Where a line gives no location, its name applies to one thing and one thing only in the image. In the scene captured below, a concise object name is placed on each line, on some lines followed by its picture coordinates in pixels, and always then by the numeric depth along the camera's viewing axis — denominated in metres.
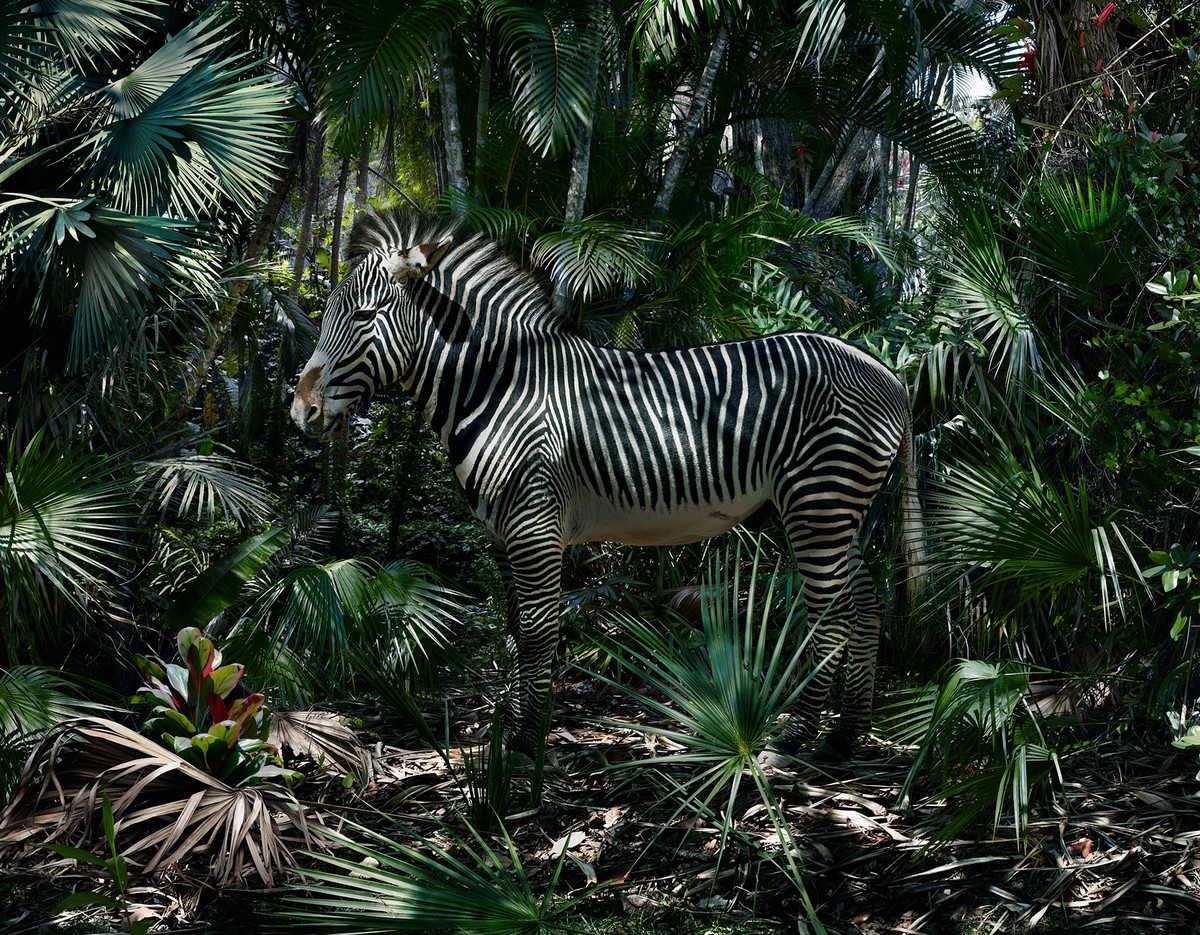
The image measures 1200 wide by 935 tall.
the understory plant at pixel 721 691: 3.10
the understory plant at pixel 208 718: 4.15
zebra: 4.73
